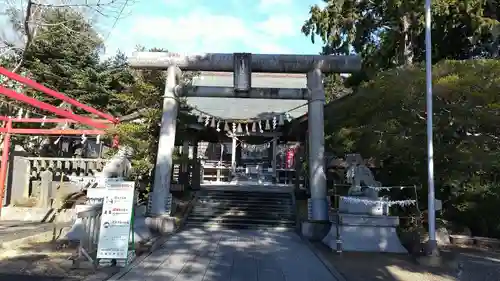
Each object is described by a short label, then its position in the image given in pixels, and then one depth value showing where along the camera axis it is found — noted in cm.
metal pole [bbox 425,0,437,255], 834
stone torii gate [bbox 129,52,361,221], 1212
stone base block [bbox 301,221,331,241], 1152
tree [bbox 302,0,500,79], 1336
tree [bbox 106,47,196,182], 1359
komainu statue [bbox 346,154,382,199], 1038
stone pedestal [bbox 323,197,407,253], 980
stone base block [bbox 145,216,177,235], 1167
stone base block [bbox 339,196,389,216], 1005
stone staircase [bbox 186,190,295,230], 1352
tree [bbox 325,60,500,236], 931
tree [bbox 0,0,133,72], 628
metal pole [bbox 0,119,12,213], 1402
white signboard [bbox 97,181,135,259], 727
